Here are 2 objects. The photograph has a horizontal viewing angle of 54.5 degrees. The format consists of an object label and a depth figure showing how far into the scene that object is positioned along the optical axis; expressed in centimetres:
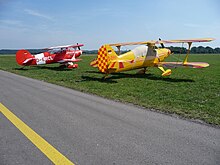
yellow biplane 1326
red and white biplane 2370
